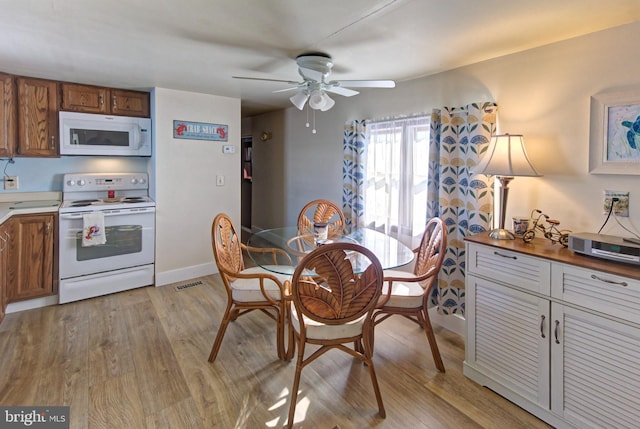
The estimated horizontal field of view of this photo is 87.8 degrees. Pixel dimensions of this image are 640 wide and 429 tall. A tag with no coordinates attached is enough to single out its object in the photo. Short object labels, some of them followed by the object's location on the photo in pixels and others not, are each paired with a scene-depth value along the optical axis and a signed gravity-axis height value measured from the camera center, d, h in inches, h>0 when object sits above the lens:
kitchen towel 128.1 -10.9
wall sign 150.3 +33.4
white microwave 132.2 +27.9
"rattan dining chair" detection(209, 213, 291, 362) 89.2 -23.7
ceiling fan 94.7 +34.6
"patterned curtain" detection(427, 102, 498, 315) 99.4 +6.1
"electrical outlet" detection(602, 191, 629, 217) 74.1 +0.5
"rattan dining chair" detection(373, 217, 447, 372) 86.5 -23.8
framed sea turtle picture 71.7 +16.2
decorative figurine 79.7 -6.6
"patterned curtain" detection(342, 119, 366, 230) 139.5 +13.6
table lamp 83.3 +10.3
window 119.9 +10.2
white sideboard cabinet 61.1 -26.6
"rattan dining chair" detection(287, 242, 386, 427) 67.2 -21.4
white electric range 128.6 -14.0
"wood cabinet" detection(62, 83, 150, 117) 133.0 +42.5
